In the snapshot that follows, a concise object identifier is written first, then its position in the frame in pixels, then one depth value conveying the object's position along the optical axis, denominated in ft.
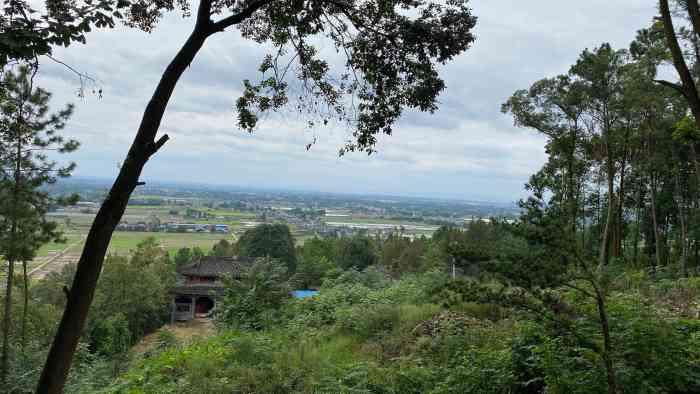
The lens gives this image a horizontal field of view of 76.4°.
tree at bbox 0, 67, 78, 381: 28.89
